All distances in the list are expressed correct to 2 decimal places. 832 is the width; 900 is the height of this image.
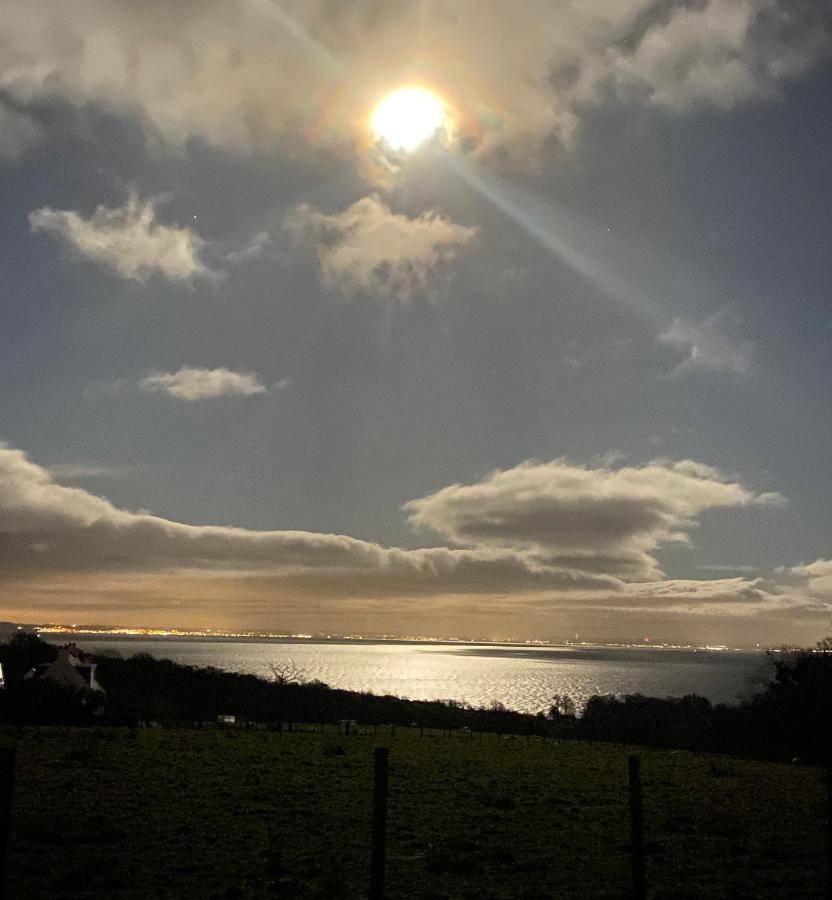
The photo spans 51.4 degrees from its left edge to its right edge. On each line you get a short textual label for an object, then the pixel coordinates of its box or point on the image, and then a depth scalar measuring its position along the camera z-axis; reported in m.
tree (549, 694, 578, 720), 104.69
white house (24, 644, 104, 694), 76.94
